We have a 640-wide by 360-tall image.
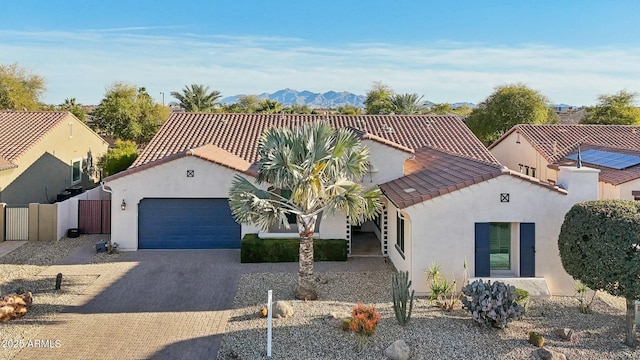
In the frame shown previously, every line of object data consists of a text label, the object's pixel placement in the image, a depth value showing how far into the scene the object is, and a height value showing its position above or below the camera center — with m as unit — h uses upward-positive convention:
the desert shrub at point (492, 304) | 11.84 -3.09
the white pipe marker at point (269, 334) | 10.83 -3.62
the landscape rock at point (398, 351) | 10.58 -3.88
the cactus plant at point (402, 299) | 12.36 -3.10
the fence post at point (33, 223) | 21.81 -1.97
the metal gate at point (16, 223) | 21.83 -1.98
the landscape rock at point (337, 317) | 12.57 -3.77
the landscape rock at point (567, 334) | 11.72 -3.82
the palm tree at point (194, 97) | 63.22 +11.95
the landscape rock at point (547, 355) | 10.65 -3.97
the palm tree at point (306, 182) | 13.67 +0.07
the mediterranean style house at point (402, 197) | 15.07 -0.46
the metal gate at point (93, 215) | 23.39 -1.68
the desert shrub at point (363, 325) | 11.09 -3.41
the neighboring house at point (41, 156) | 24.61 +1.59
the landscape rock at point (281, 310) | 13.00 -3.60
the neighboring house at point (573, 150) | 21.91 +2.44
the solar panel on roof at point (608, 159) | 23.05 +1.56
